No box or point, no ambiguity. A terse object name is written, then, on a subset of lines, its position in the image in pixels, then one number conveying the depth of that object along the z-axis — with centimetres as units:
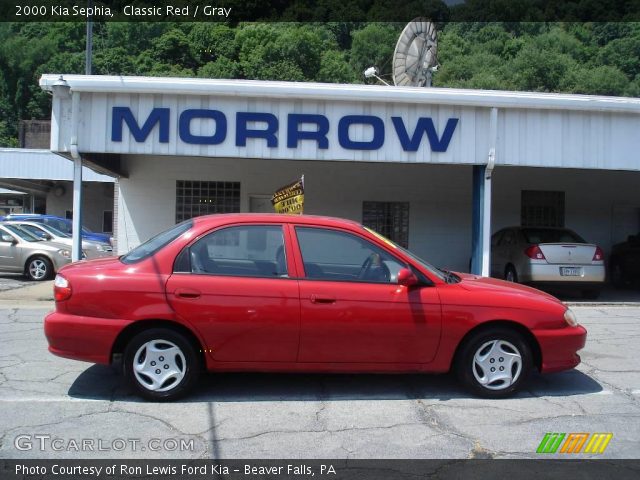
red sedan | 514
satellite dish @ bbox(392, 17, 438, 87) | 1530
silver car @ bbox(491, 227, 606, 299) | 1197
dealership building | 1077
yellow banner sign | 845
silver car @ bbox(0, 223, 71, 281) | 1491
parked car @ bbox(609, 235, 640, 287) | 1471
